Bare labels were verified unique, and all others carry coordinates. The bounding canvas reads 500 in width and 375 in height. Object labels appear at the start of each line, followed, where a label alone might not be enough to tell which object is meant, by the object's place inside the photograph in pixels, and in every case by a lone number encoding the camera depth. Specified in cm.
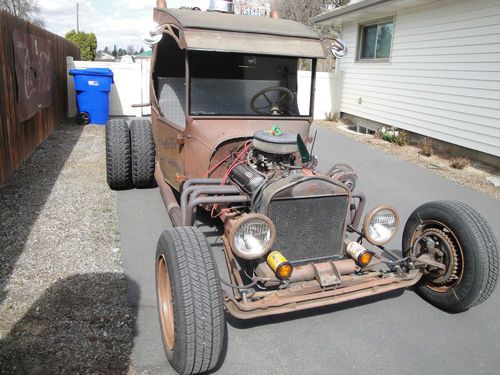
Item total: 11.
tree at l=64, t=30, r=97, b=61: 2832
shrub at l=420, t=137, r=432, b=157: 937
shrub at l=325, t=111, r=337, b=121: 1429
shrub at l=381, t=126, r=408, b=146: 1041
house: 811
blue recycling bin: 1094
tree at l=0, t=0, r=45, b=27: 4021
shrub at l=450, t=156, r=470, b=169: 823
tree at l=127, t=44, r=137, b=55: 7131
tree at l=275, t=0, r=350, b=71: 2548
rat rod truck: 262
